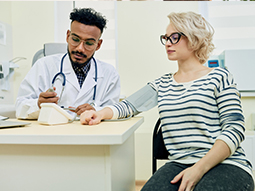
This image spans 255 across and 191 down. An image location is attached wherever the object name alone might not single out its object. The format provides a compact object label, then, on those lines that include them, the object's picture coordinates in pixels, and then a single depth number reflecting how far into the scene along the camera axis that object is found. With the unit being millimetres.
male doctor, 1365
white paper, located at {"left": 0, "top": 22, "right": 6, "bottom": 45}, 2647
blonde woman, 873
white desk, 686
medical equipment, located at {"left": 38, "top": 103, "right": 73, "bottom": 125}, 930
